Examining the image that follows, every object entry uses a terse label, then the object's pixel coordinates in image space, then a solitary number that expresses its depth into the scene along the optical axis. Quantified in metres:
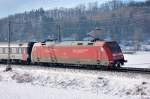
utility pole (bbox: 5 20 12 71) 40.22
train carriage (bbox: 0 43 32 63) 45.56
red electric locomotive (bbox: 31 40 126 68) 35.25
